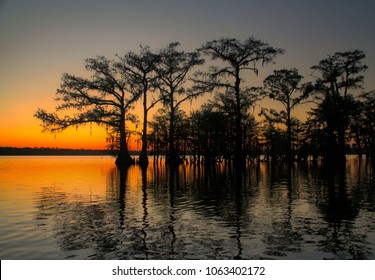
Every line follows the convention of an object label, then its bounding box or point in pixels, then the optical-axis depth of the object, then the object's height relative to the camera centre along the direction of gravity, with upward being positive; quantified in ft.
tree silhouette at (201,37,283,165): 118.73 +29.04
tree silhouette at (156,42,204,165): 148.77 +30.15
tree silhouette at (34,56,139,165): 145.18 +19.60
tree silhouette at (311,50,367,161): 141.79 +18.81
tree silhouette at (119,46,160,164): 146.00 +29.88
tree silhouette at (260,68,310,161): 154.61 +24.65
